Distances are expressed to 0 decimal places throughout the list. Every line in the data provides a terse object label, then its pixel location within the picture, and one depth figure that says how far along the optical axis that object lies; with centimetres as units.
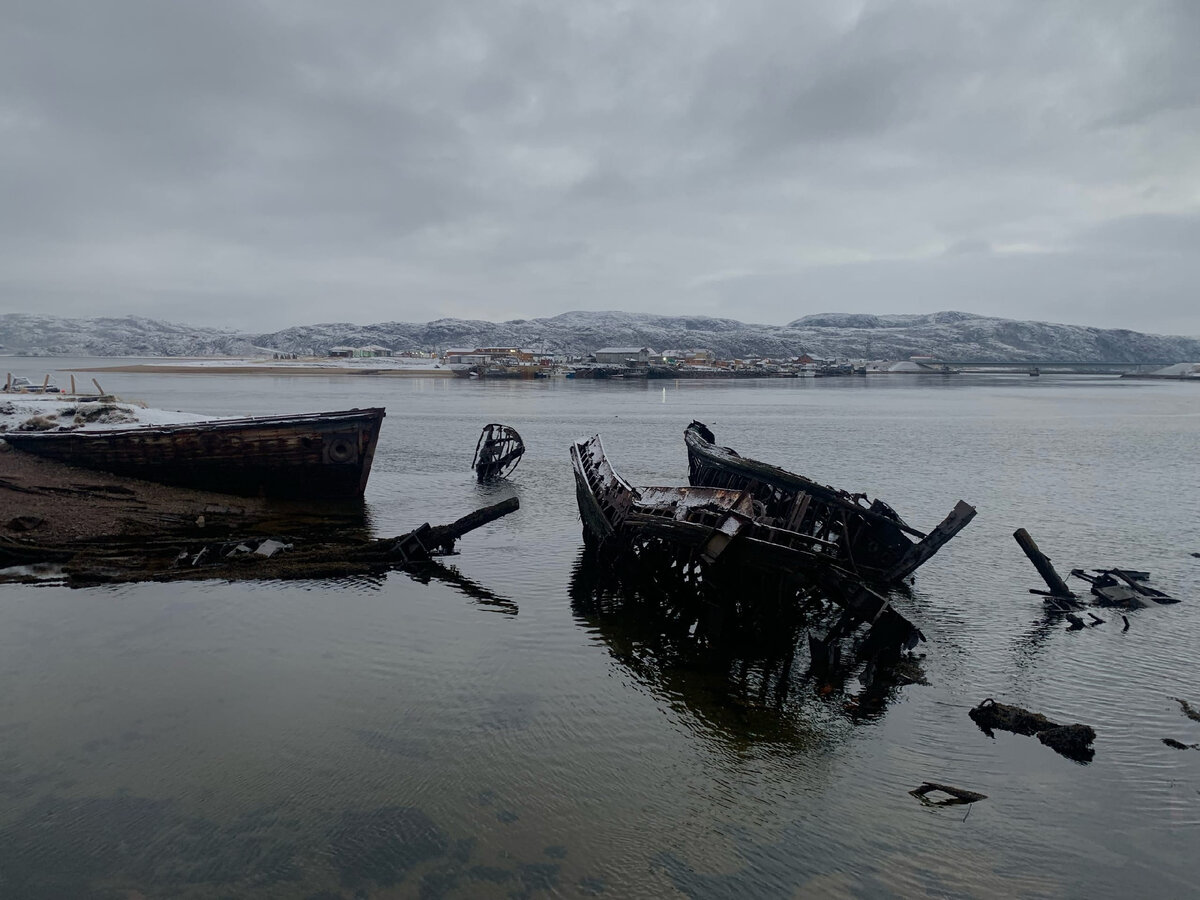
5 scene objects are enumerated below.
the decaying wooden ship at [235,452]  2506
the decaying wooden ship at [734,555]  1195
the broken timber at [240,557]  1595
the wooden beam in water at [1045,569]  1554
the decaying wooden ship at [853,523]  1558
